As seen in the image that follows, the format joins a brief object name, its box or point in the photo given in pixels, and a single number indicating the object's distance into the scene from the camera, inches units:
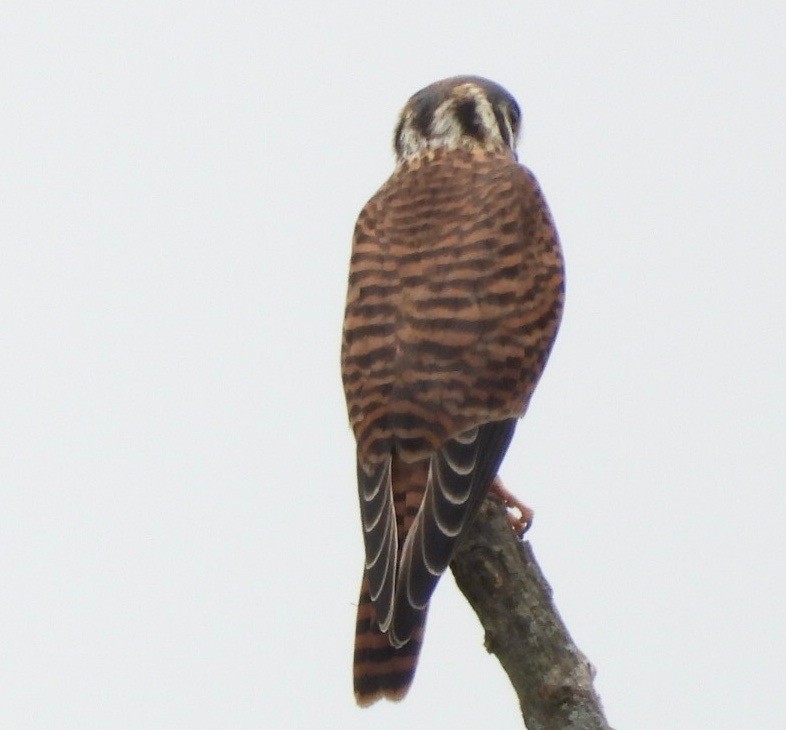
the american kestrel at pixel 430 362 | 440.5
